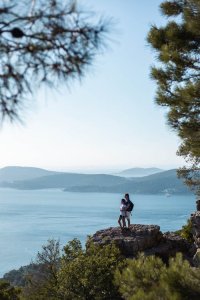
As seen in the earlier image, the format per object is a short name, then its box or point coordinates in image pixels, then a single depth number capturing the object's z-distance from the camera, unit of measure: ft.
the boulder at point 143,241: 60.39
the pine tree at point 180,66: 44.62
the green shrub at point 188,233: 78.54
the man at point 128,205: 55.95
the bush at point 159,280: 27.17
